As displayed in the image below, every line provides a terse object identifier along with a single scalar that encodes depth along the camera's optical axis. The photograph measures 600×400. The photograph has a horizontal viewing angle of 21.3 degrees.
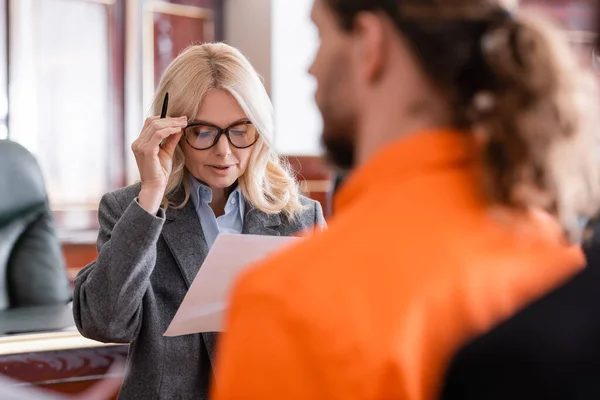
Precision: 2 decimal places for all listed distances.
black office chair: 3.29
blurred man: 1.53
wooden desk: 2.84
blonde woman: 2.67
